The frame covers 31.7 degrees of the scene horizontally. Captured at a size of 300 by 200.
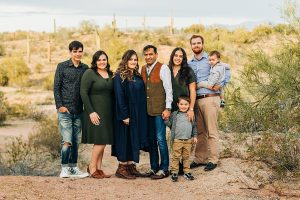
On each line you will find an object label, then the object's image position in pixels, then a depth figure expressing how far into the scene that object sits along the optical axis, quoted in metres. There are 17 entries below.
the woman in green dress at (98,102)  8.68
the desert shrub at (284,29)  11.25
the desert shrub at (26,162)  10.82
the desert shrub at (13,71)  35.50
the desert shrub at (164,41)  46.19
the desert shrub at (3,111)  21.23
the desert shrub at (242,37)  38.69
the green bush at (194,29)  56.11
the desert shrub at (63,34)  58.08
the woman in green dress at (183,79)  8.92
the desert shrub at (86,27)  61.88
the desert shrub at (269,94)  10.53
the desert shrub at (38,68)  40.79
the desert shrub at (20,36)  66.06
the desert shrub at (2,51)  49.04
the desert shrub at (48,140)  14.46
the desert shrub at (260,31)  37.38
